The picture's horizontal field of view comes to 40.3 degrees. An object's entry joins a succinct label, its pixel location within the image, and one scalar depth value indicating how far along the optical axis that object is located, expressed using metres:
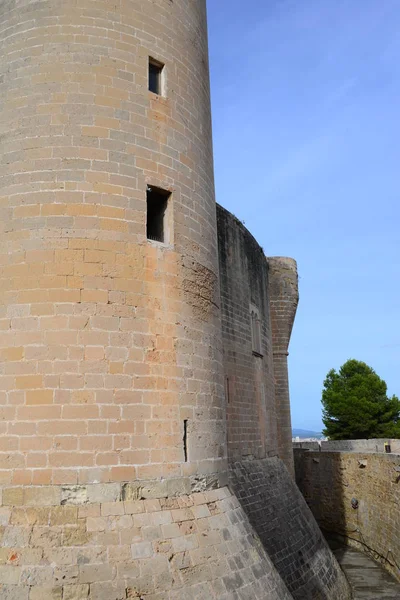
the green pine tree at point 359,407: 30.83
